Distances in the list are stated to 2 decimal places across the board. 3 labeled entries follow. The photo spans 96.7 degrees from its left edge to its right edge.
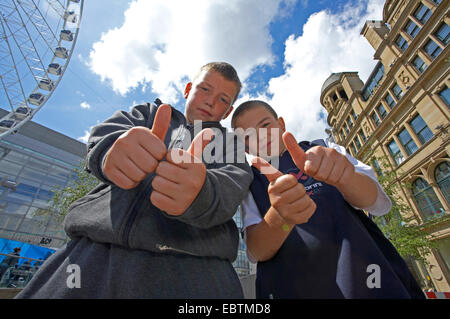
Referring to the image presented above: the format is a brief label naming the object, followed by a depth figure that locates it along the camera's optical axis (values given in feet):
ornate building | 41.63
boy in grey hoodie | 2.46
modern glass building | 56.29
